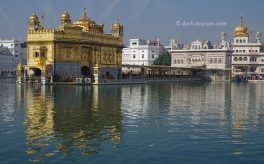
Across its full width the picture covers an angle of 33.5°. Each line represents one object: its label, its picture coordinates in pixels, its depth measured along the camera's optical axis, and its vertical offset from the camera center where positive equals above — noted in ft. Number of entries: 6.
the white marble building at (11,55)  358.17 +16.03
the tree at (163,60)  364.17 +11.68
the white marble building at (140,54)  377.71 +17.41
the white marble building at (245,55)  350.02 +15.23
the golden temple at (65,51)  185.88 +10.23
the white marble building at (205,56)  330.95 +13.81
